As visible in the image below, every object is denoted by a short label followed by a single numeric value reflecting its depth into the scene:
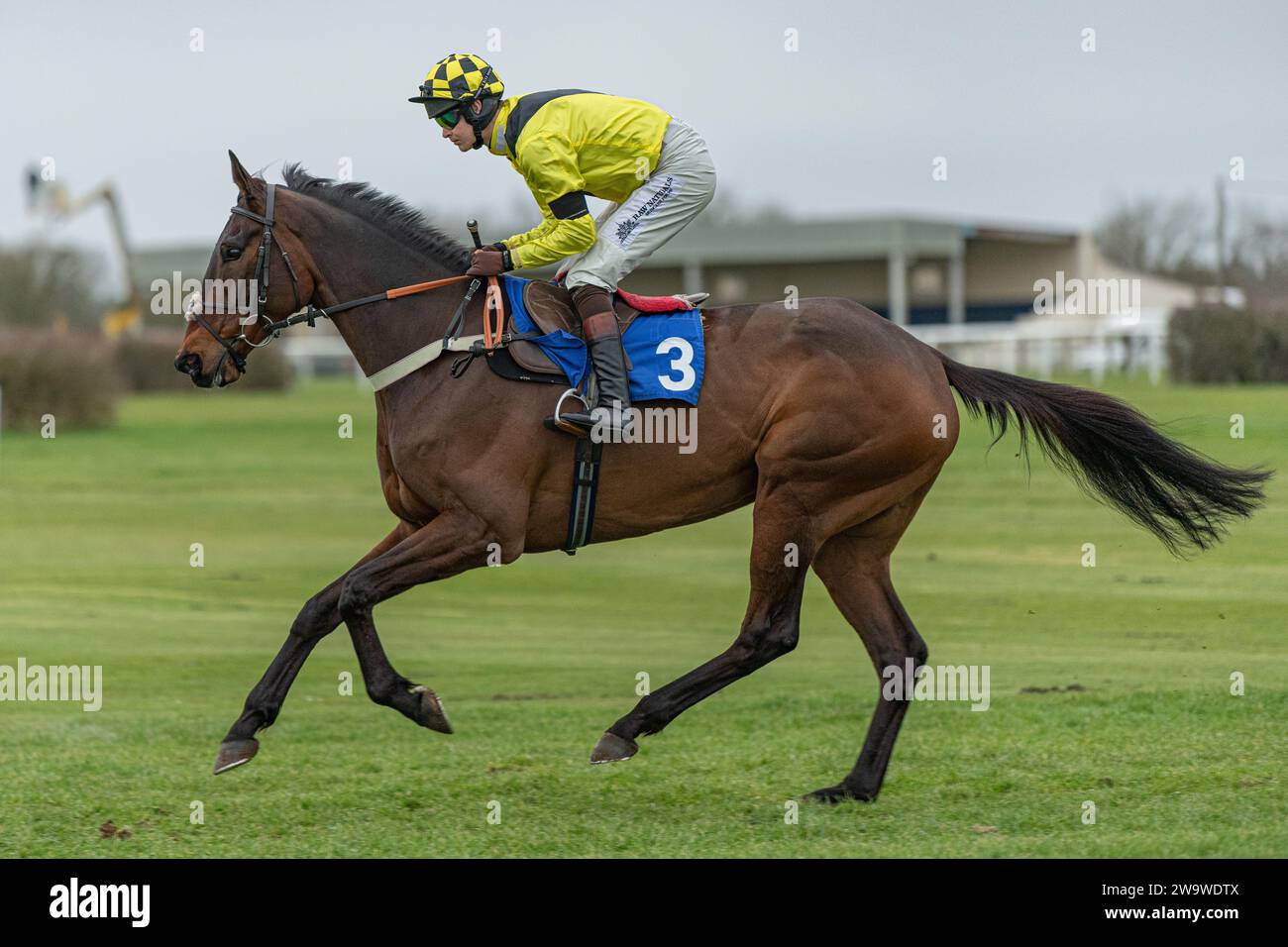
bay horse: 5.94
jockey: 6.00
